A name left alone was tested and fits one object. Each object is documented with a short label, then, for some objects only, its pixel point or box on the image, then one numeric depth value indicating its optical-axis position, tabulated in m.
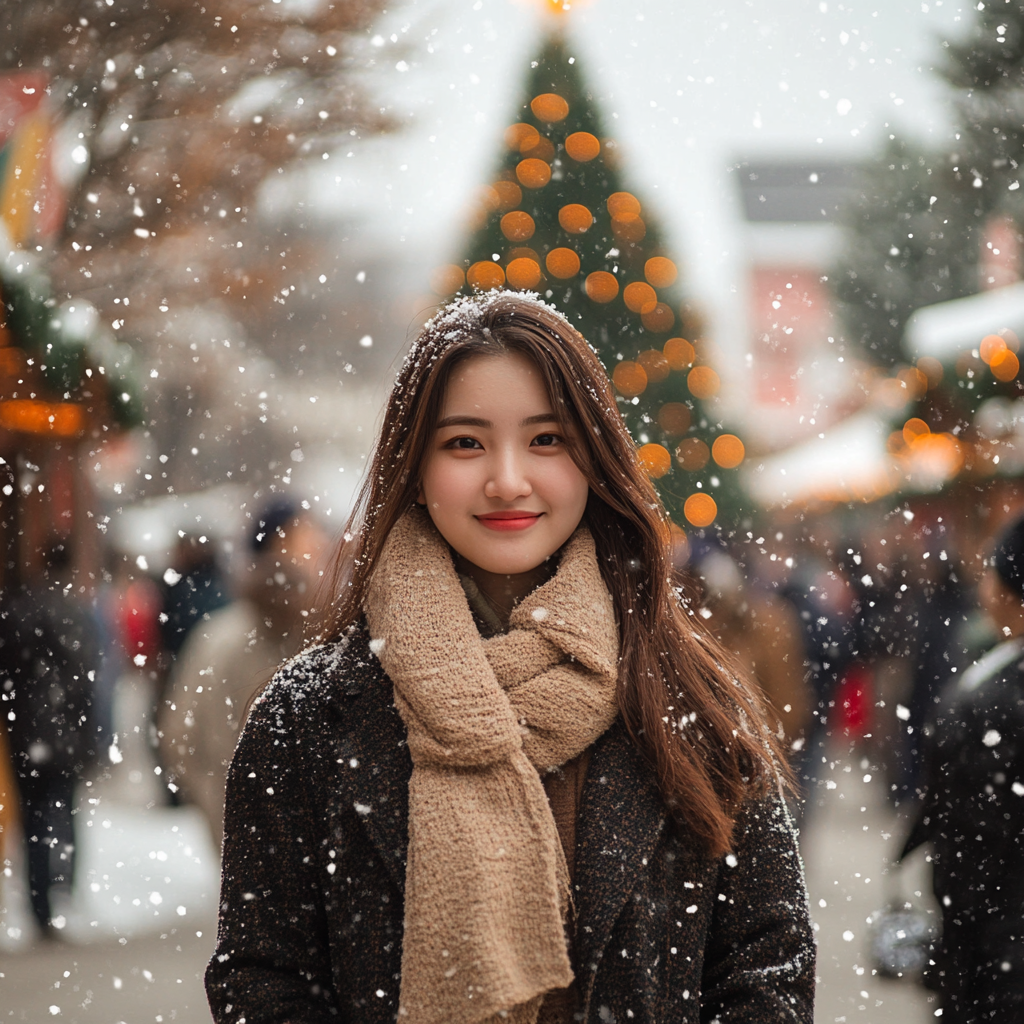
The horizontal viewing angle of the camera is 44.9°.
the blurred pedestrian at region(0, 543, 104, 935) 5.70
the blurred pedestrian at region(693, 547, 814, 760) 5.76
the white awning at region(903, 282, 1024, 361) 8.43
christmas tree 9.26
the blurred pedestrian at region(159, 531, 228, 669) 8.34
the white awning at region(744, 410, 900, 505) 12.88
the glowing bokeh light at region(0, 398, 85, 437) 7.25
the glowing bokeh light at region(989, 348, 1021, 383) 8.34
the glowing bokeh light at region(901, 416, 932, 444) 11.54
